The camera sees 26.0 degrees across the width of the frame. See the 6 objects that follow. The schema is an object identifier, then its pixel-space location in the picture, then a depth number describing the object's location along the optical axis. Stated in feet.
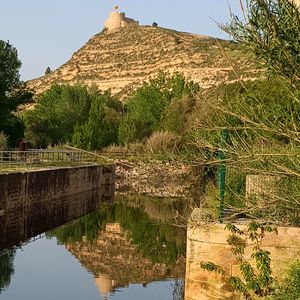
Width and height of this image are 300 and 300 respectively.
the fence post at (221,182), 41.39
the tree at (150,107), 227.44
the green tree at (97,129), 215.31
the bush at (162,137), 173.91
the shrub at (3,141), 152.79
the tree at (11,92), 176.04
